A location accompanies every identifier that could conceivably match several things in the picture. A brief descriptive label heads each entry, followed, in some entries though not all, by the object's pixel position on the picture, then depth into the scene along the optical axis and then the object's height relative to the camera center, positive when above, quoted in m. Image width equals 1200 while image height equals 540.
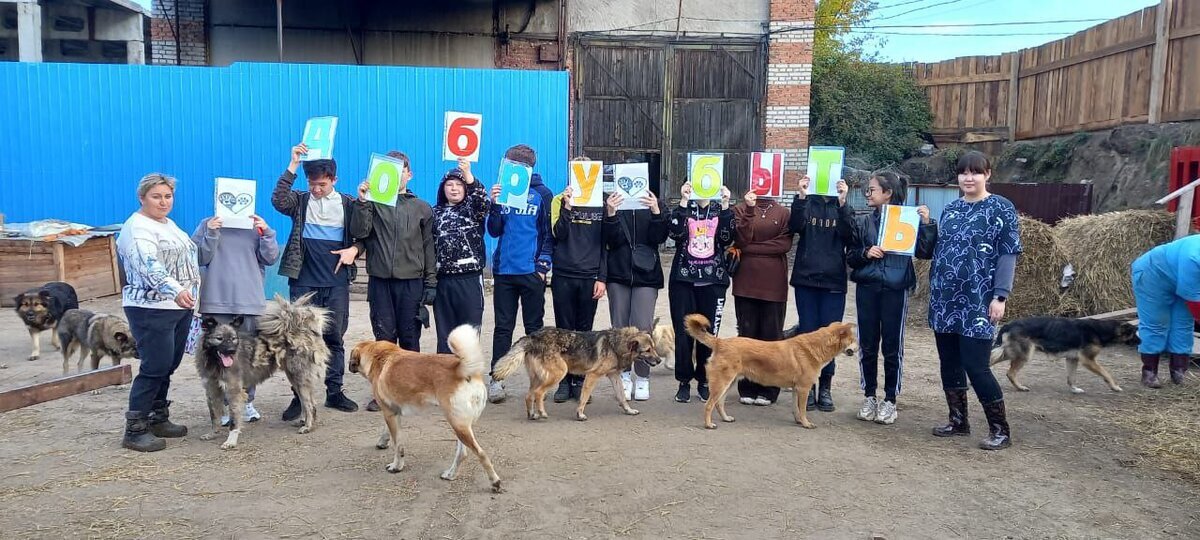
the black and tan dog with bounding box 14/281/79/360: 8.17 -1.35
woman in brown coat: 6.64 -0.53
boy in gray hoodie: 6.01 -0.69
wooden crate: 11.28 -1.28
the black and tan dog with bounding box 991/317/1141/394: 7.48 -1.31
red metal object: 10.41 +0.51
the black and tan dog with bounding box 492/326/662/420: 6.31 -1.33
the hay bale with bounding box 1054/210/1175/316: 10.38 -0.70
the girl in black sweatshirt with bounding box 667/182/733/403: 6.66 -0.56
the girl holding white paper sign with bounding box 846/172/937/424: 6.08 -0.72
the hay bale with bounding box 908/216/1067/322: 10.84 -1.01
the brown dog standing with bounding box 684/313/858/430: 6.14 -1.28
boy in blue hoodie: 6.69 -0.55
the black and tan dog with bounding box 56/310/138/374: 7.44 -1.50
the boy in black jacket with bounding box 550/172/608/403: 6.65 -0.57
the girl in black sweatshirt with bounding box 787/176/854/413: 6.46 -0.47
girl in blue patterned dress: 5.52 -0.53
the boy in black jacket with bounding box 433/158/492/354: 6.59 -0.49
